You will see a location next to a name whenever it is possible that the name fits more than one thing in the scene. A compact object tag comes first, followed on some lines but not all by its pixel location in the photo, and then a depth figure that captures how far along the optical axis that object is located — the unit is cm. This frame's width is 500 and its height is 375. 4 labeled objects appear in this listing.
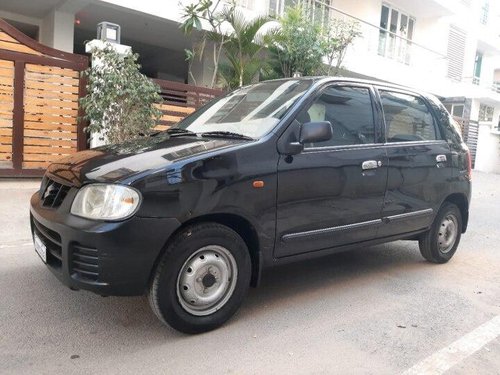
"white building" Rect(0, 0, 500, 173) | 1166
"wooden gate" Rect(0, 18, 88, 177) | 814
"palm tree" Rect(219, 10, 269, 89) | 1097
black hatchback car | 307
